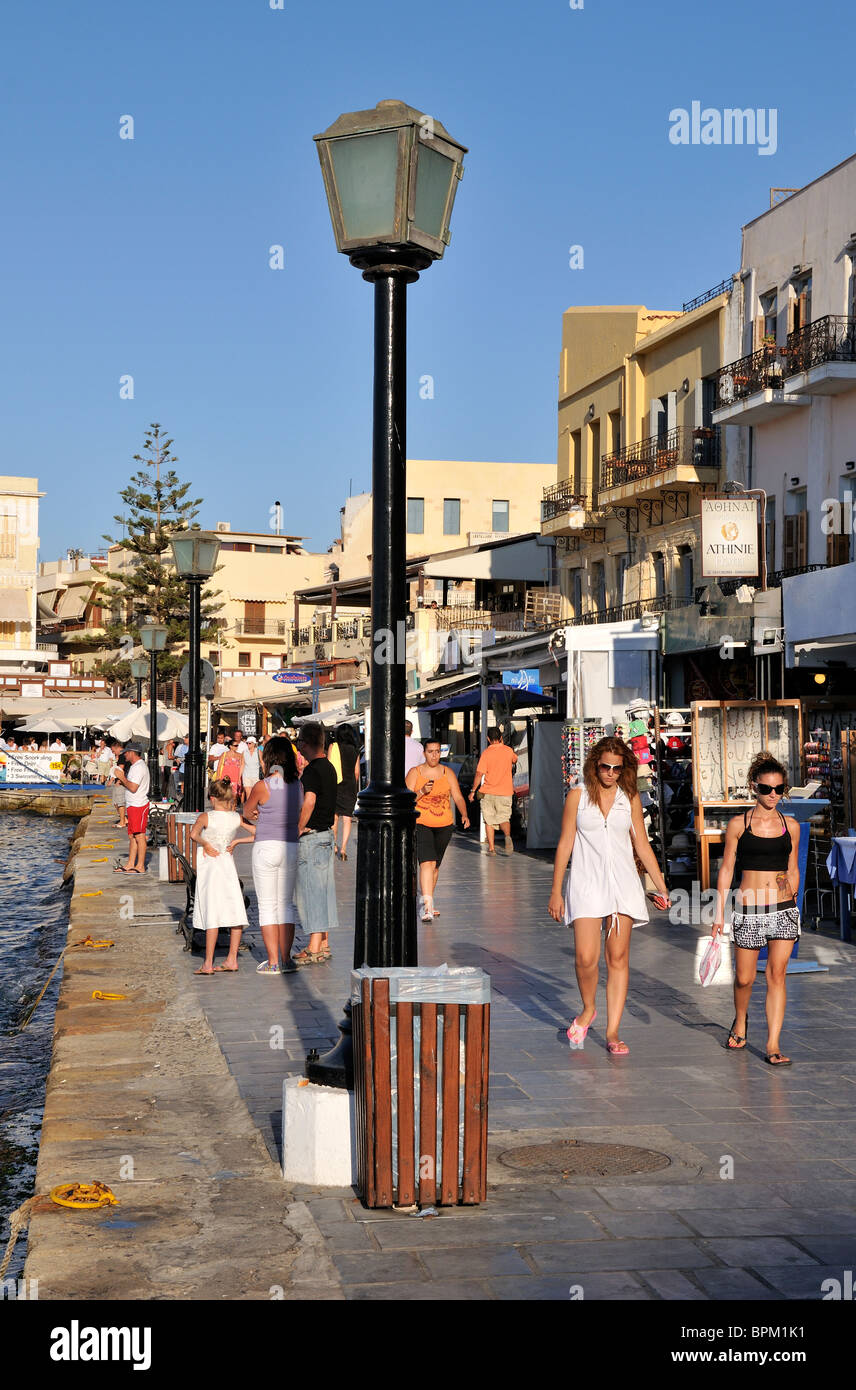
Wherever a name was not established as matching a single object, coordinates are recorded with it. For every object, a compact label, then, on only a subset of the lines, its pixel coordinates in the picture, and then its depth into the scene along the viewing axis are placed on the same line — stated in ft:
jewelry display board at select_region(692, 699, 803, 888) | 49.55
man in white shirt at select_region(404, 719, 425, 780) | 53.42
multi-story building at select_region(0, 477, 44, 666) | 307.99
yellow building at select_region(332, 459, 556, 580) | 209.56
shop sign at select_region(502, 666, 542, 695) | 71.00
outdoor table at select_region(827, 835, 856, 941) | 39.68
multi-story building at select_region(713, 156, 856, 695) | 88.89
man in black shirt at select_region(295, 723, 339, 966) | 37.32
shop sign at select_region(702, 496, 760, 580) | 63.84
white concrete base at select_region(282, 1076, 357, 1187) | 18.94
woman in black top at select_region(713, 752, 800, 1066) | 27.07
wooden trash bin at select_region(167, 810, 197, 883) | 52.44
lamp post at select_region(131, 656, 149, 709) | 133.90
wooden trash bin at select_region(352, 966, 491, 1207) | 17.56
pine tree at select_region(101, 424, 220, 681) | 214.90
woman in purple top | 36.81
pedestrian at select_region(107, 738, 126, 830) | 104.22
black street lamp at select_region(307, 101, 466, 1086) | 18.79
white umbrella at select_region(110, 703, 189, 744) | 127.34
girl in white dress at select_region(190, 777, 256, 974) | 37.42
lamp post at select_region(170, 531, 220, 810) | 57.77
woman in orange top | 47.60
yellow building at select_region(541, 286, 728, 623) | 107.96
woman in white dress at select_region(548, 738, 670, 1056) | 27.43
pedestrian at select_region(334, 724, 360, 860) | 61.26
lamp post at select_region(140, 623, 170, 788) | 93.35
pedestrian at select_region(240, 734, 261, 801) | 91.04
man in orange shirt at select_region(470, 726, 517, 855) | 68.13
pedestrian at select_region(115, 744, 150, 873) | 66.39
